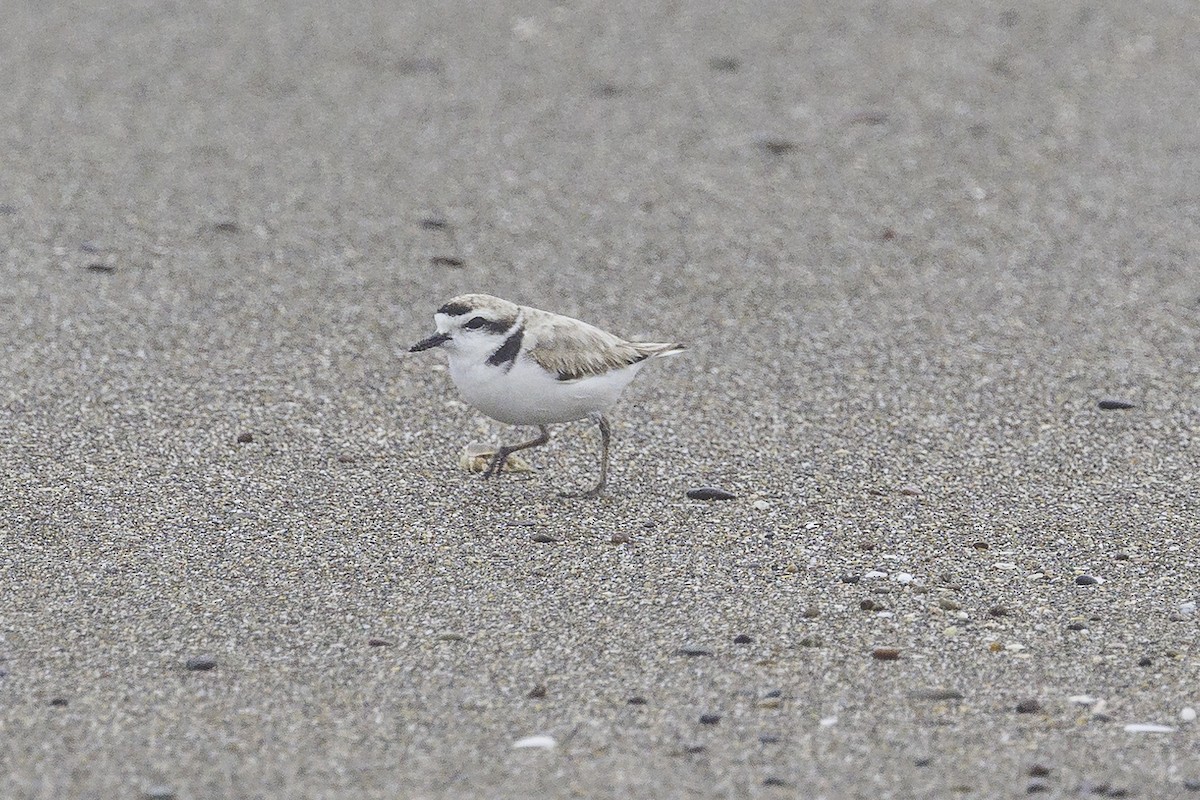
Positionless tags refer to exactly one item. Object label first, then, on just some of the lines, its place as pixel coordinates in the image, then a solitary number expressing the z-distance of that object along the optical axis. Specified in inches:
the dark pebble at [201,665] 367.2
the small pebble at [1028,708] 352.5
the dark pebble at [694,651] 379.9
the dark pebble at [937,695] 358.9
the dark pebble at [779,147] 829.2
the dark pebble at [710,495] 482.9
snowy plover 468.1
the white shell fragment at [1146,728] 343.9
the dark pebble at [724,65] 938.7
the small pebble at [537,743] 335.6
